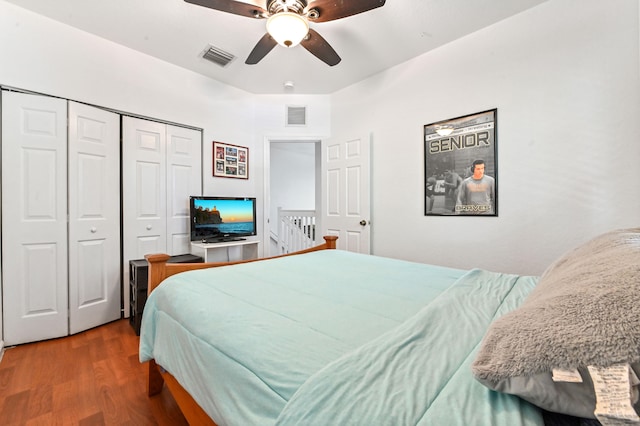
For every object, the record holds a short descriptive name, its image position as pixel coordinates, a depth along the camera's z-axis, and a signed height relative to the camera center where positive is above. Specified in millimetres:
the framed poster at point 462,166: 2432 +420
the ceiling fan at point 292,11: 1749 +1310
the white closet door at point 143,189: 2740 +220
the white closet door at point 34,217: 2133 -50
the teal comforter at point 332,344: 530 -354
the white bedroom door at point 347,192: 3328 +238
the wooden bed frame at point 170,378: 998 -712
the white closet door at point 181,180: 3049 +351
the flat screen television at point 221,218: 3031 -86
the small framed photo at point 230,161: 3445 +646
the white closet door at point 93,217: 2406 -56
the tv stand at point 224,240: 3088 -341
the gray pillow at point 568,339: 393 -200
